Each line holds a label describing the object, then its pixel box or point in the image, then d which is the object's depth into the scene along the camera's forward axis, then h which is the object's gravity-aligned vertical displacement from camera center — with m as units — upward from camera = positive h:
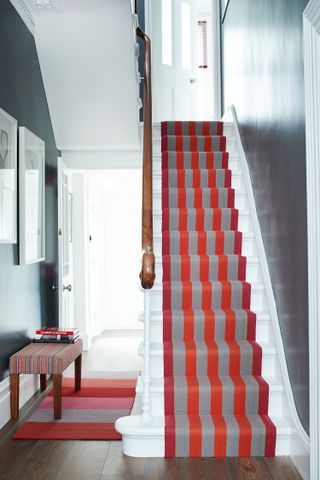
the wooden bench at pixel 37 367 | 3.24 -0.70
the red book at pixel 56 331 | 3.82 -0.56
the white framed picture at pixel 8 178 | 3.20 +0.47
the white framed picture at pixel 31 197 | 3.58 +0.40
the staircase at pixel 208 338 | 2.59 -0.51
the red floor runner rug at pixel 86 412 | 2.94 -1.01
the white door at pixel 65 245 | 4.64 +0.08
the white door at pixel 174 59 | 5.96 +2.21
